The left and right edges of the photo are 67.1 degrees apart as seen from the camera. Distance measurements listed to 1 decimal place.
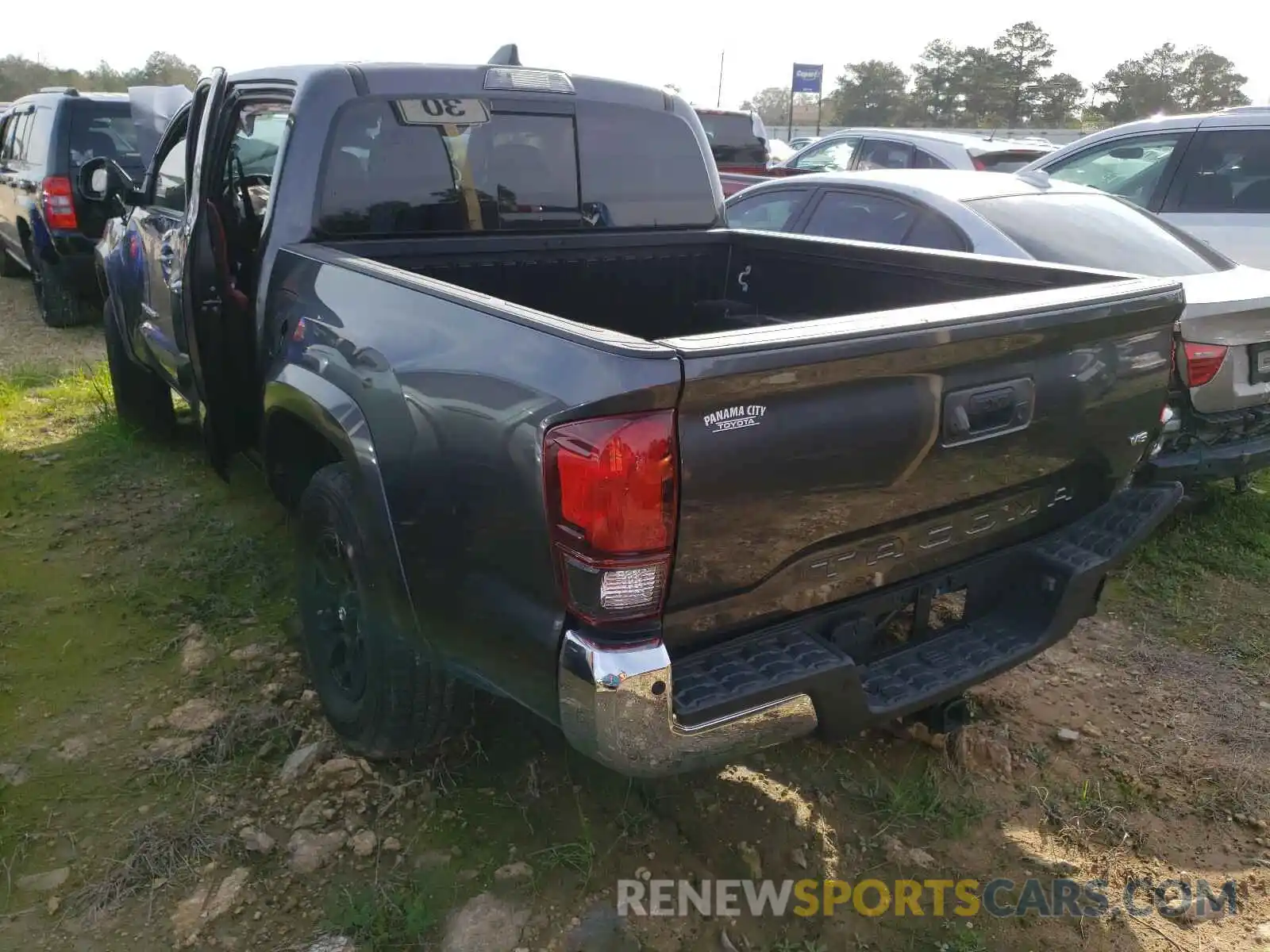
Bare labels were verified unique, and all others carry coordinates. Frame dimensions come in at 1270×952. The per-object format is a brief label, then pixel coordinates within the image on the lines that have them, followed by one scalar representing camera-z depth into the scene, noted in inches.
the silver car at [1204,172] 244.5
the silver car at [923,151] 333.4
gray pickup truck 74.9
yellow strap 136.3
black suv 323.9
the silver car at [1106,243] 162.7
